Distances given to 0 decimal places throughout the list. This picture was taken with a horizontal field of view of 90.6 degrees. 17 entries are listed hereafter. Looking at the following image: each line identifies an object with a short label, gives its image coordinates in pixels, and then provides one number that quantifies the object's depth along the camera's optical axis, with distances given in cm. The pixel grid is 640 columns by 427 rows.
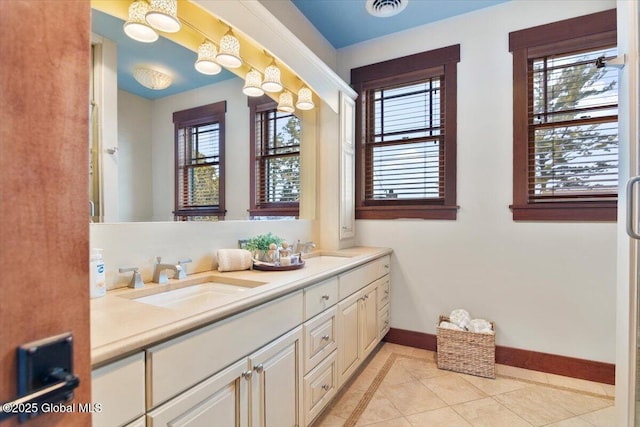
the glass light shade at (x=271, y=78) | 207
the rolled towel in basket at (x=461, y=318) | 247
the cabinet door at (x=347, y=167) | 275
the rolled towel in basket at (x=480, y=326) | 239
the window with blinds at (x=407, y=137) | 267
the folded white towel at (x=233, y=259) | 175
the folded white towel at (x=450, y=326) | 242
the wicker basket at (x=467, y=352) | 229
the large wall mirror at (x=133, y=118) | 127
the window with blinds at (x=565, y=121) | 218
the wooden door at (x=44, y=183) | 42
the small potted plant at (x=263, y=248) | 191
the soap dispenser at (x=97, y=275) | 114
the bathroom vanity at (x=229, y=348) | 82
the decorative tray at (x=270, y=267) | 181
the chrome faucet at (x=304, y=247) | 242
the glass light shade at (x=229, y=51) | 172
